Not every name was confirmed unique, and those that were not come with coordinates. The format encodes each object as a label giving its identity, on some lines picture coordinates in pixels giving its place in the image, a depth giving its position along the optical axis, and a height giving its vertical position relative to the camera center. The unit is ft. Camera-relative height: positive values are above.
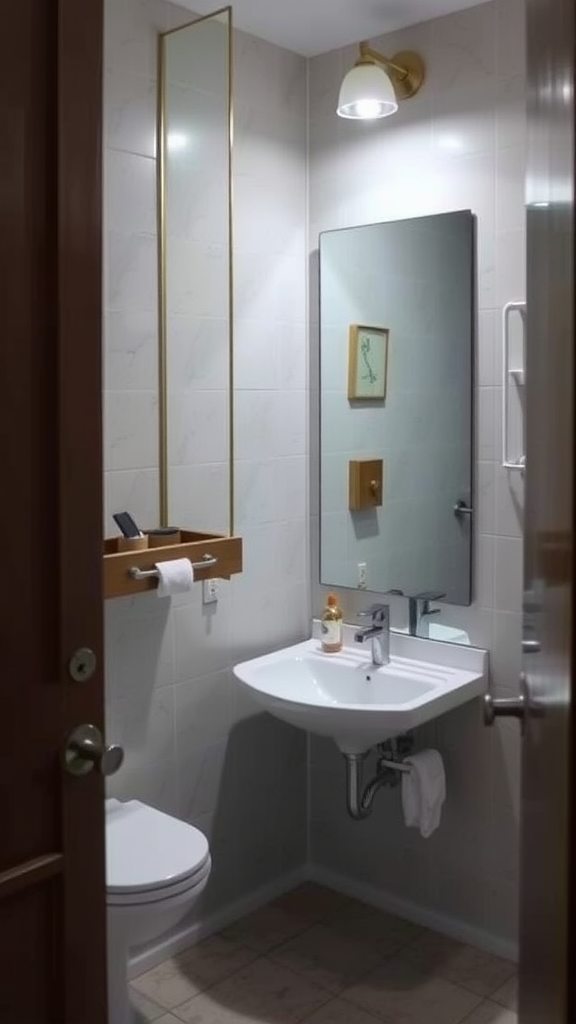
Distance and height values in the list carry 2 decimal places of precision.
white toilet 6.88 -3.06
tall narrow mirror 8.36 +1.68
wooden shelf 7.48 -0.82
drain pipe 9.04 -3.12
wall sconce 8.26 +3.28
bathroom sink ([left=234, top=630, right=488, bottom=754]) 8.05 -2.09
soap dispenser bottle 9.75 -1.73
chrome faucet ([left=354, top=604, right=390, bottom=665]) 9.20 -1.67
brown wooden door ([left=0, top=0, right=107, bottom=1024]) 4.67 -0.15
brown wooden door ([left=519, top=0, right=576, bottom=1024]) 2.11 -0.16
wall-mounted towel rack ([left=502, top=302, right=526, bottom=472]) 8.38 +0.71
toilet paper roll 7.73 -0.97
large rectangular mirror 8.93 +0.51
